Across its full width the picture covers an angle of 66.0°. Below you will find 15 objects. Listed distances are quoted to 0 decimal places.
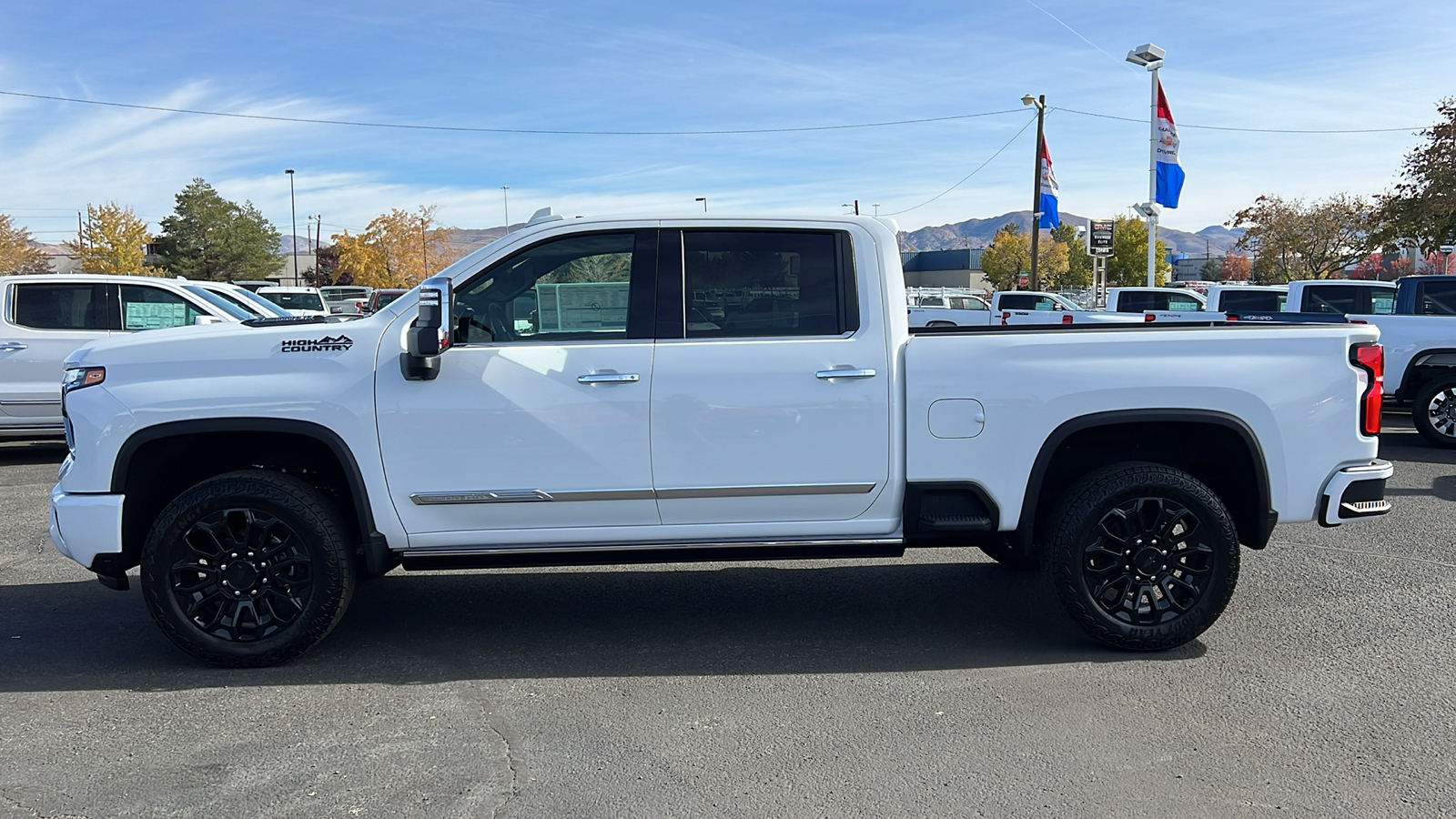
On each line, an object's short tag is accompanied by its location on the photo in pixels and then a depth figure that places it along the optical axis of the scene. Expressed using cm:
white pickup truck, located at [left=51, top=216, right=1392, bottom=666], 469
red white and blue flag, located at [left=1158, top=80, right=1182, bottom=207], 2373
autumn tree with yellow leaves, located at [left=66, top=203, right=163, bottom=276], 5978
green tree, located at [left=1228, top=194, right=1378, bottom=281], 5147
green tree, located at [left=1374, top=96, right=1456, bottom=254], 2459
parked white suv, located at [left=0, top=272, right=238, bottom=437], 1045
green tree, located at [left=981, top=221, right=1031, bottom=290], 9094
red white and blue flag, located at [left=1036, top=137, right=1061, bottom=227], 3083
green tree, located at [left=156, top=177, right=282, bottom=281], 7788
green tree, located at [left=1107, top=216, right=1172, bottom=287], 9481
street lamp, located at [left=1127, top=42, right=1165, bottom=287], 2375
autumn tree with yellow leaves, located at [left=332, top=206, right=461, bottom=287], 7119
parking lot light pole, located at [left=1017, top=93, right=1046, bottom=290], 3434
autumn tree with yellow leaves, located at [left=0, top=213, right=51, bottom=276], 5891
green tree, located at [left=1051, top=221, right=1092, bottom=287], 10500
